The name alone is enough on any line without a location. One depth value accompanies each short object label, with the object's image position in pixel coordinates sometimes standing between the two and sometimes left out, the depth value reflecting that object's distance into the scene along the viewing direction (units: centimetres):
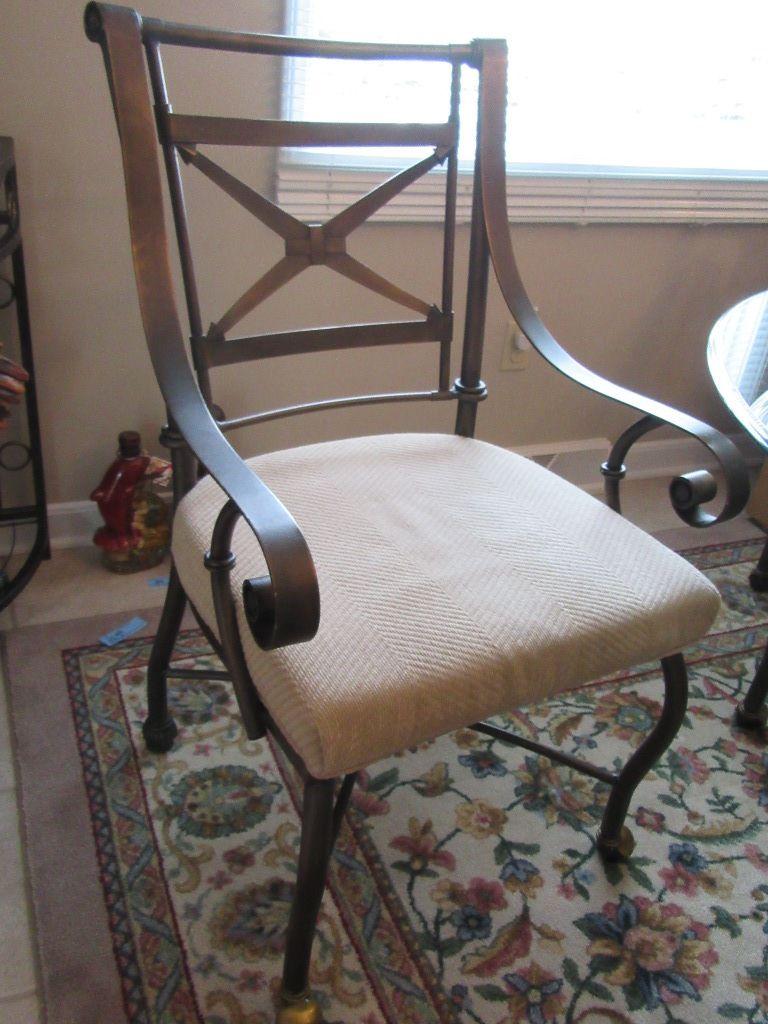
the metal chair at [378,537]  73
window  148
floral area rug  95
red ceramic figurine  153
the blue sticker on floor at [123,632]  142
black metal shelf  122
